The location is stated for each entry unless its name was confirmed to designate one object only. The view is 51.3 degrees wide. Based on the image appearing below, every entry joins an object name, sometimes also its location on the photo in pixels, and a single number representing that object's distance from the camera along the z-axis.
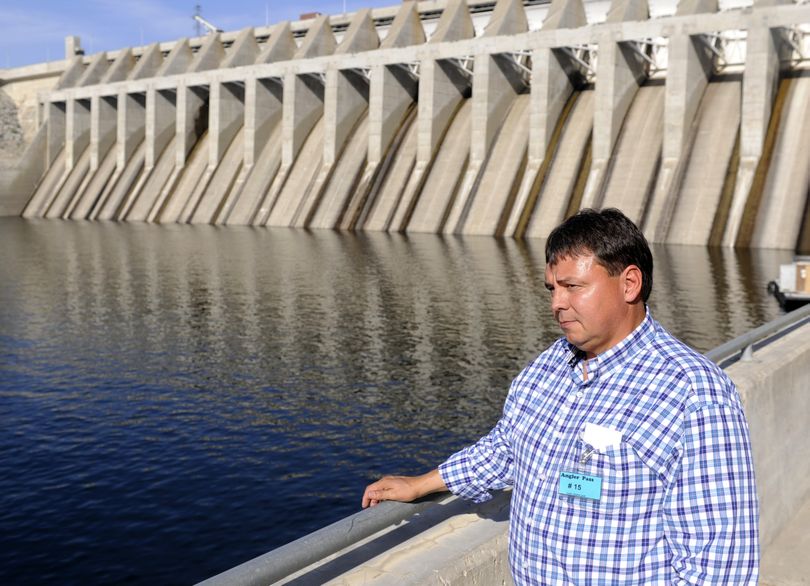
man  2.65
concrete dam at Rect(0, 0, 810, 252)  41.94
